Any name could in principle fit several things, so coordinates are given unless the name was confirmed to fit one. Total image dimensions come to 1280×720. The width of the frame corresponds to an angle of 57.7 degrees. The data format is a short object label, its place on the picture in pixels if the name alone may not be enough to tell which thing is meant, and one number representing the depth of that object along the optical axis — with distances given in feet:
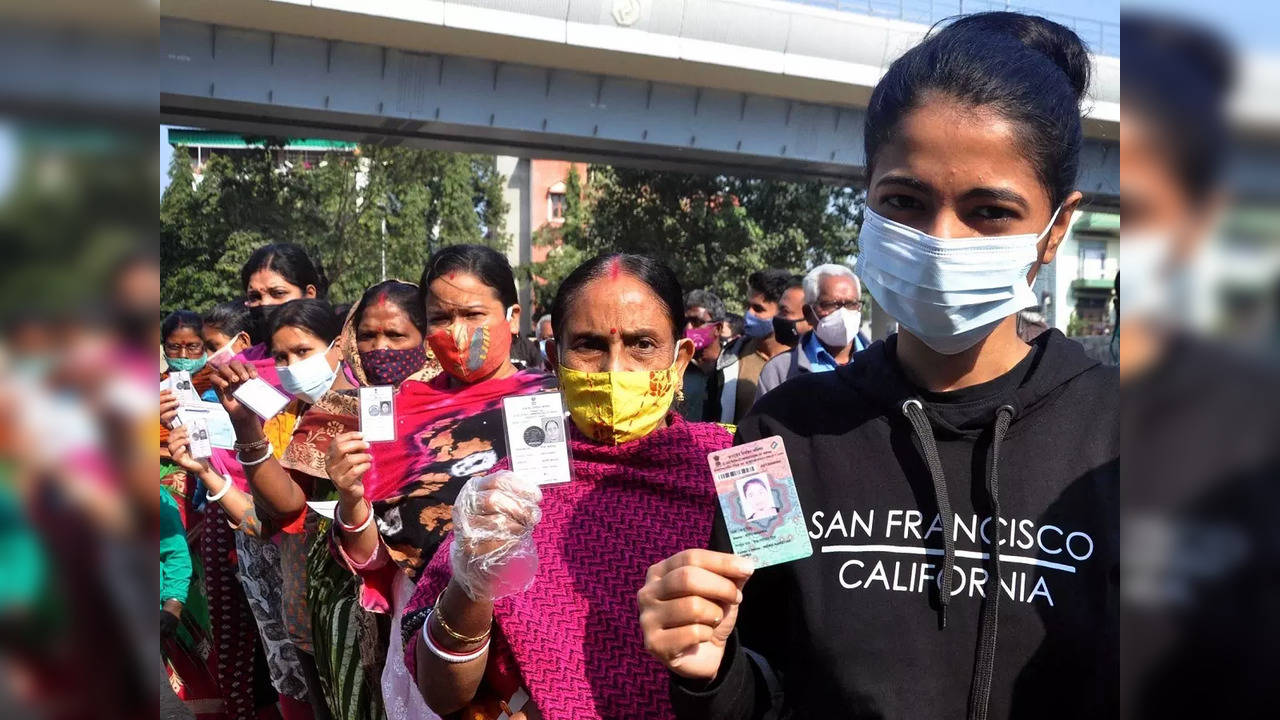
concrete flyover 61.41
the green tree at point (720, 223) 92.22
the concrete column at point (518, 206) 194.70
